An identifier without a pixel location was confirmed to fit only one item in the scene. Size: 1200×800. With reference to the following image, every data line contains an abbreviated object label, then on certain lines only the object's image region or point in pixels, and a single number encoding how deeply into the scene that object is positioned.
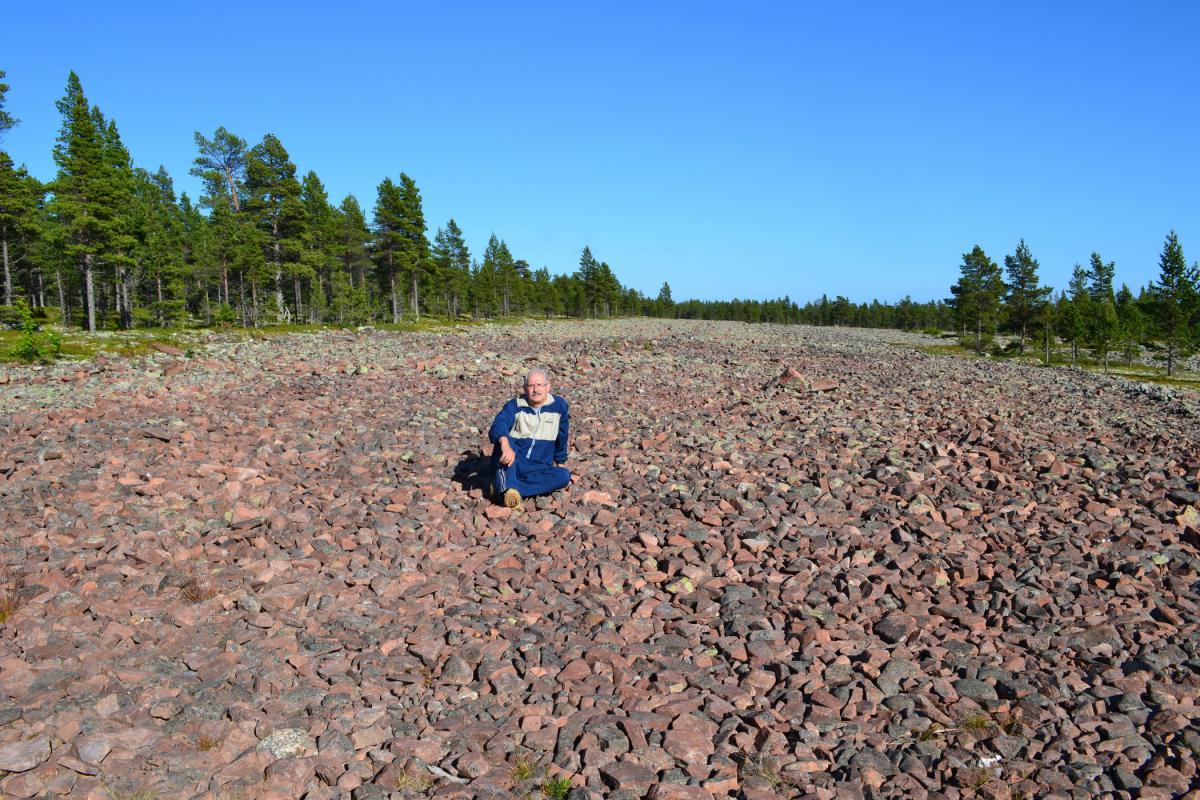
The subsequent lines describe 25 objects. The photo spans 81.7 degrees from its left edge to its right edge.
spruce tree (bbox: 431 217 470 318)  97.36
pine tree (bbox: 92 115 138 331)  44.28
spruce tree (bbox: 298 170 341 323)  58.16
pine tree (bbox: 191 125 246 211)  58.72
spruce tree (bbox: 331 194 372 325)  60.50
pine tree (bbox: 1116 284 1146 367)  59.66
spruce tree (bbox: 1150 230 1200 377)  55.22
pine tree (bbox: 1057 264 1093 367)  59.41
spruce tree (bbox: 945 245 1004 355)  83.44
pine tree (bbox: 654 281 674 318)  183.88
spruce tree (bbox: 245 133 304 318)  55.09
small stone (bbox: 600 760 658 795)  4.96
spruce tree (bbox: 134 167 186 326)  55.81
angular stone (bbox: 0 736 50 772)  4.68
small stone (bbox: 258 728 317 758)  5.19
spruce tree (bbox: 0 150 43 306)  47.21
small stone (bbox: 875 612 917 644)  6.93
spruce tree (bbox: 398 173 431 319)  67.81
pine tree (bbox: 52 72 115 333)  42.16
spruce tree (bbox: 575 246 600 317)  134.38
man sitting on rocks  9.99
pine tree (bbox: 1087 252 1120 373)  55.22
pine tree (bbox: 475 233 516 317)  103.56
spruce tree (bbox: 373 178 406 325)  67.44
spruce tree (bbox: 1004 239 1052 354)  73.50
